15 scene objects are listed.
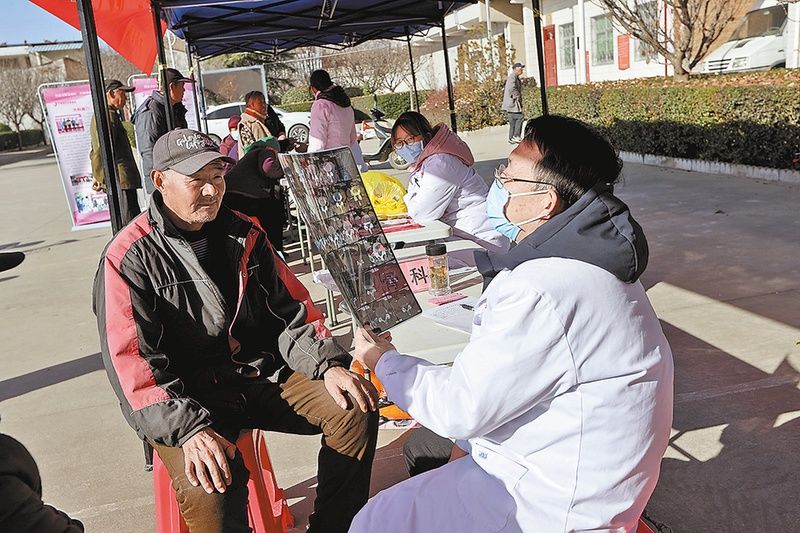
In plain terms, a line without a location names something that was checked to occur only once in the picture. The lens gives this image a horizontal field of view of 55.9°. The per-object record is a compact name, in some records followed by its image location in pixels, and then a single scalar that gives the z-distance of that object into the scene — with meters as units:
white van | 18.52
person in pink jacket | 7.81
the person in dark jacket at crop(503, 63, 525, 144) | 17.67
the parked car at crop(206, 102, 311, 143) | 23.33
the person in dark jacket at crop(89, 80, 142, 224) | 7.79
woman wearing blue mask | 4.53
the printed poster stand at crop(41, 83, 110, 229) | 9.83
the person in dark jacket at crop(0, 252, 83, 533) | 1.25
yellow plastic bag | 5.14
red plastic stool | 2.48
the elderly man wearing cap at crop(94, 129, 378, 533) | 2.28
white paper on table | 2.85
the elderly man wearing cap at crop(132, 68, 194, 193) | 7.39
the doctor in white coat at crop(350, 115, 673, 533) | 1.59
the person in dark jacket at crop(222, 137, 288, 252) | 5.22
